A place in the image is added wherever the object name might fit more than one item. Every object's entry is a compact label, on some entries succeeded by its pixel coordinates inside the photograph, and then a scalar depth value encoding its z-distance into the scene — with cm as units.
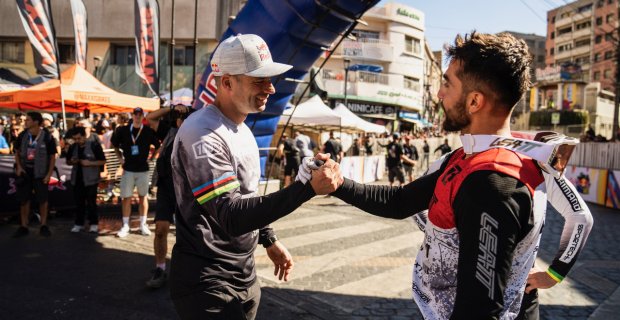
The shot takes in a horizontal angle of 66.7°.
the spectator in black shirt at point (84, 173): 757
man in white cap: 197
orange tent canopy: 1093
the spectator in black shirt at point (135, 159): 723
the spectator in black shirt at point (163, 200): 497
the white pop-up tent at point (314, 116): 1528
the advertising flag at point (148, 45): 1454
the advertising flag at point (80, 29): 1455
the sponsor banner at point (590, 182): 1359
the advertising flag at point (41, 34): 1104
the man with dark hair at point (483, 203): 141
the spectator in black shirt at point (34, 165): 723
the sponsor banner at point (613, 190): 1279
